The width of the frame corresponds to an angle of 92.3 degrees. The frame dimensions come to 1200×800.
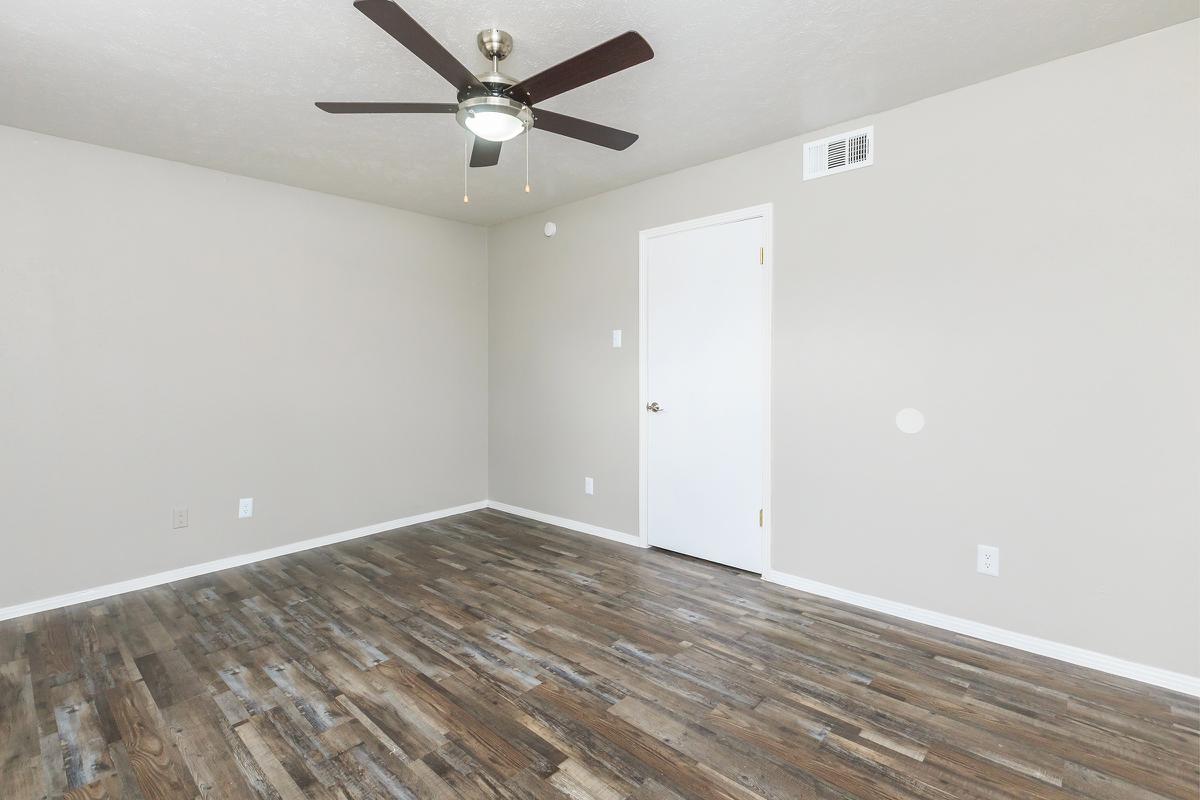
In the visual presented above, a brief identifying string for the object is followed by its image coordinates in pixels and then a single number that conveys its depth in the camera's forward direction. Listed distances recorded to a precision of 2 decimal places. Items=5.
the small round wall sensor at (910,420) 2.79
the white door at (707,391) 3.39
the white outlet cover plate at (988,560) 2.58
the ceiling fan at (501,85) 1.64
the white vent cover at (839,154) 2.89
